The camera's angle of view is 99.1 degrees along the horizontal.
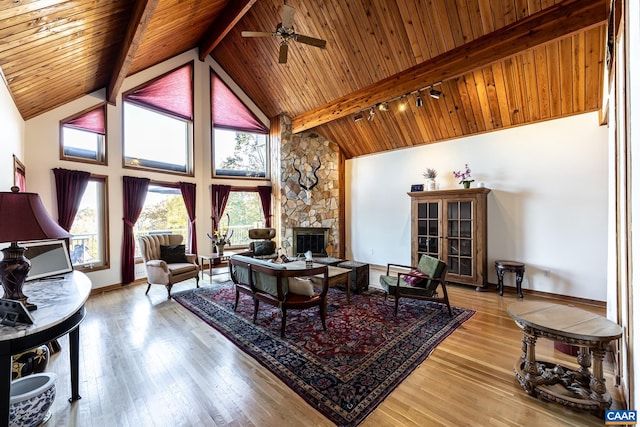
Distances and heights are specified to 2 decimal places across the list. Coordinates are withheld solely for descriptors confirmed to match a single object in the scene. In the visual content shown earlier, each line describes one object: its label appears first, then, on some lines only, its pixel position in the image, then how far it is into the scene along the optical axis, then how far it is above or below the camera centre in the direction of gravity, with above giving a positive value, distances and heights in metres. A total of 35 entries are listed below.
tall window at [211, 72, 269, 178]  6.85 +1.93
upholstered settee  3.04 -0.90
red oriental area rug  2.17 -1.44
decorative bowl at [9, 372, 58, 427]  1.70 -1.22
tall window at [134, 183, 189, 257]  5.71 -0.06
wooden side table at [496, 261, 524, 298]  4.45 -1.03
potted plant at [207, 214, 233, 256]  5.82 -0.63
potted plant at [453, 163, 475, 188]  5.27 +0.66
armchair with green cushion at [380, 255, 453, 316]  3.64 -1.05
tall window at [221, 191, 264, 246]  7.07 -0.10
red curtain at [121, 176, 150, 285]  5.24 -0.13
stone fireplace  7.01 +0.41
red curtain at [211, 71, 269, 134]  6.83 +2.55
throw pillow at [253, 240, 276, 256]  6.16 -0.86
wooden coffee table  3.96 -0.99
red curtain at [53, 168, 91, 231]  4.45 +0.33
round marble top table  1.44 -0.63
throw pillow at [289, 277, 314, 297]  3.16 -0.89
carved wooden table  1.90 -1.14
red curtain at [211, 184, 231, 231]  6.62 +0.25
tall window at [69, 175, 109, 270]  4.82 -0.32
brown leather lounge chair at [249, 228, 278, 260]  6.14 -0.78
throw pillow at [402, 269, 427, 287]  3.77 -1.01
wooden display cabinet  4.86 -0.42
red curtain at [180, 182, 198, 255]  6.16 +0.02
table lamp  1.59 -0.11
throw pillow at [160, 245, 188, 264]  5.04 -0.80
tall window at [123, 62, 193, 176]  5.56 +1.92
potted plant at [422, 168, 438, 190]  5.60 +0.64
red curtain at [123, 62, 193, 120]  5.65 +2.55
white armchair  4.56 -0.94
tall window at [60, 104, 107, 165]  4.65 +1.34
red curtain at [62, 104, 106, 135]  4.71 +1.61
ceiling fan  3.77 +2.48
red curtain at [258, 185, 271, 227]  7.28 +0.24
